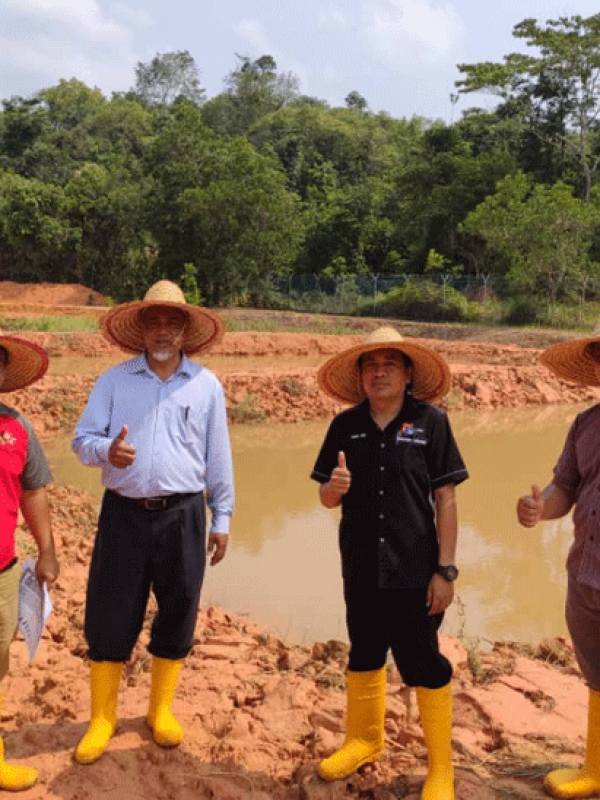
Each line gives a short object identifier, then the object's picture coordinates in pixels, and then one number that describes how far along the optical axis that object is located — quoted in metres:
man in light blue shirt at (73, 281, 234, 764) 2.78
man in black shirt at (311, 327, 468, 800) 2.59
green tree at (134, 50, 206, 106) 67.06
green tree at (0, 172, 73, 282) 29.25
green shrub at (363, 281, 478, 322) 24.55
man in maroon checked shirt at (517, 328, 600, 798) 2.54
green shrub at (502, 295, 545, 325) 23.22
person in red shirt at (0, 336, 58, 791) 2.59
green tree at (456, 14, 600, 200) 26.67
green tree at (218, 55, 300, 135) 52.91
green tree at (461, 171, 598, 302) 21.91
